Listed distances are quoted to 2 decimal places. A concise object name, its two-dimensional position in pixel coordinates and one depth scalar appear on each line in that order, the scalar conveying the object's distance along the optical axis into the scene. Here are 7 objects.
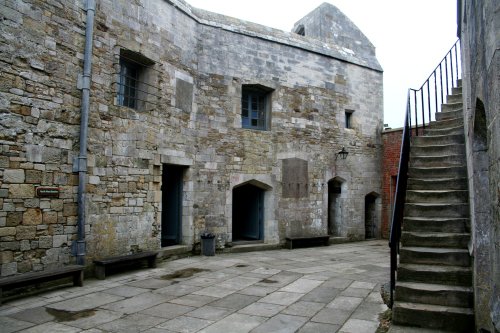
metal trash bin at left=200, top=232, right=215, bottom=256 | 9.60
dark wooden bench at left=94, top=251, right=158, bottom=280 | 6.98
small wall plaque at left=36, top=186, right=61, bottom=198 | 6.27
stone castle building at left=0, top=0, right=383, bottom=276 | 6.24
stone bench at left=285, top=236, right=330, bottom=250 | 11.10
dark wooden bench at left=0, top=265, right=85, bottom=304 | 5.43
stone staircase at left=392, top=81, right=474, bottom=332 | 4.12
